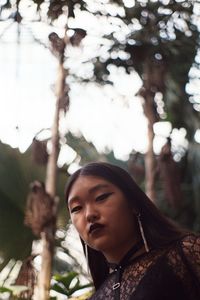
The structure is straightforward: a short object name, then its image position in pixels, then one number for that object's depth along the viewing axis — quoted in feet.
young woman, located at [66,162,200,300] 4.30
